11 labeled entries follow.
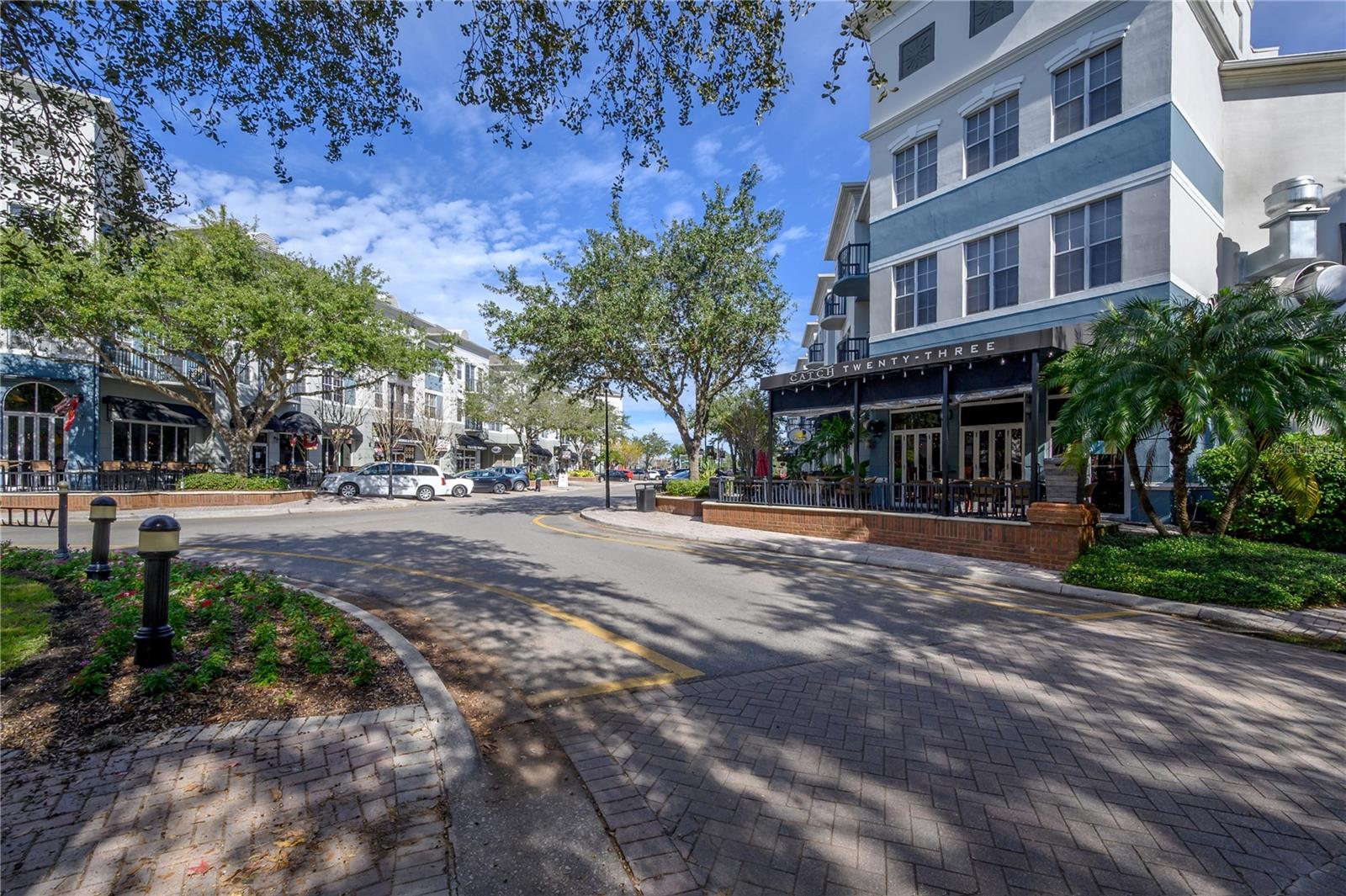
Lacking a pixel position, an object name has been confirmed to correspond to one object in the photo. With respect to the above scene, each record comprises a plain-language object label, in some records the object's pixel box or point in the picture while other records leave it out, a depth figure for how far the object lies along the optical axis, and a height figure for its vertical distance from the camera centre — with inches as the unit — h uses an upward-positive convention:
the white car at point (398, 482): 1151.0 -59.3
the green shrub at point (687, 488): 861.2 -53.0
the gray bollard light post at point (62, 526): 353.4 -45.5
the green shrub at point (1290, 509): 411.2 -36.5
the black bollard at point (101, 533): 288.4 -39.5
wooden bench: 618.8 -73.8
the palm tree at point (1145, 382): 348.8 +41.0
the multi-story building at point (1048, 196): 529.7 +250.8
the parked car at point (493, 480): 1455.5 -69.0
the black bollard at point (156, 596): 174.1 -42.2
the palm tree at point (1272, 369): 333.4 +46.2
